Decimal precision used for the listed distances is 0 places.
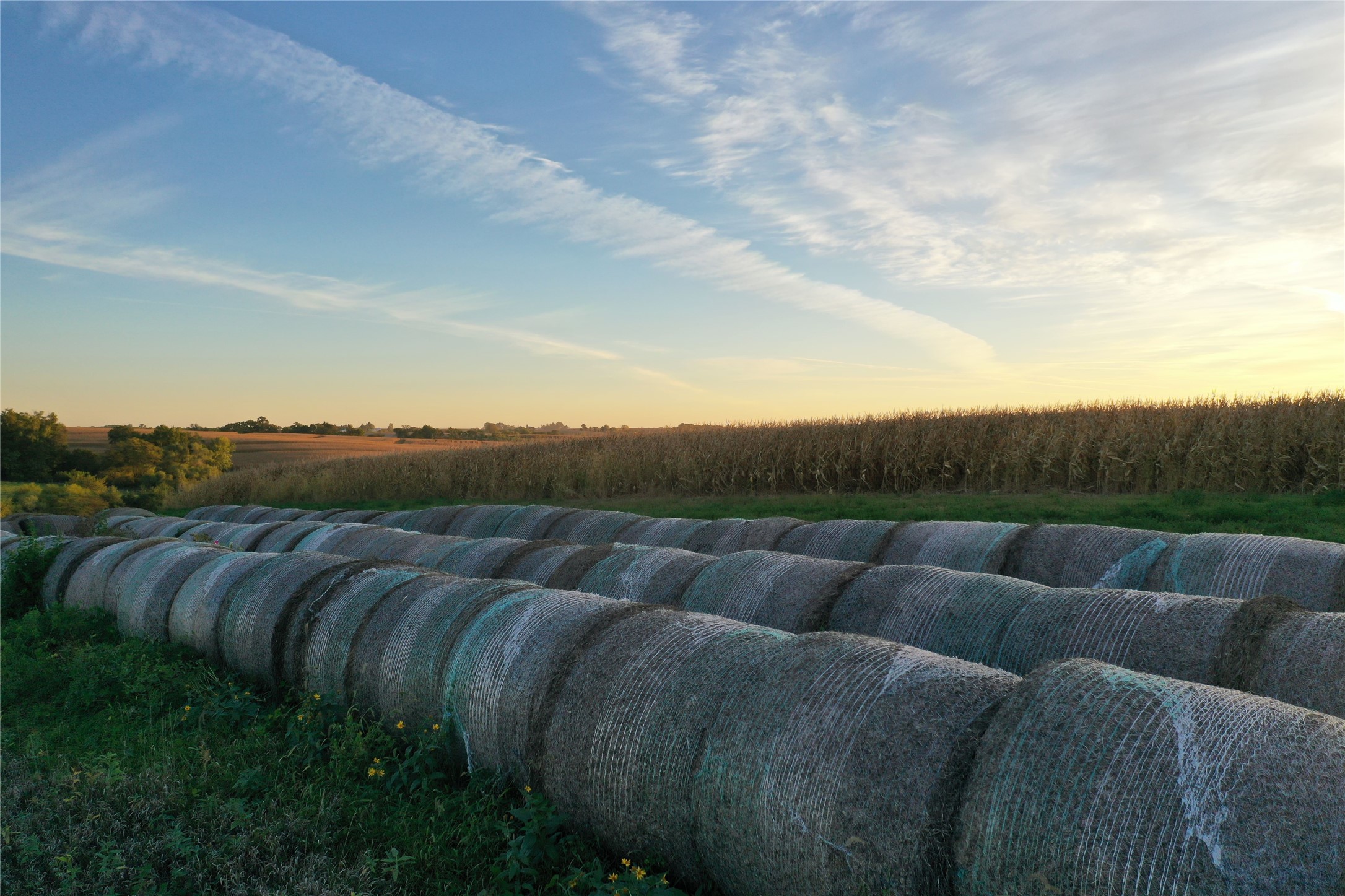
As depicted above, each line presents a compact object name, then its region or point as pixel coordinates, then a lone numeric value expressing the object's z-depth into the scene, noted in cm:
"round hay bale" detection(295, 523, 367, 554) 1123
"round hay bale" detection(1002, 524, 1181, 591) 606
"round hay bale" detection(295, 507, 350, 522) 1695
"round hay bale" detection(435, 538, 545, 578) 766
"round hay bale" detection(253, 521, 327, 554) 1193
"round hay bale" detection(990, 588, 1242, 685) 373
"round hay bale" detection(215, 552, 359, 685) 577
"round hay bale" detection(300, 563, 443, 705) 518
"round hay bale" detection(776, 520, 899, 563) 782
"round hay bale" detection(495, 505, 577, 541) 1216
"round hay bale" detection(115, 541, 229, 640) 731
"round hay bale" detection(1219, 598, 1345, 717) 327
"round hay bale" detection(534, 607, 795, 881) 319
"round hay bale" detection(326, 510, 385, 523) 1619
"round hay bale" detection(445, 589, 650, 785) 383
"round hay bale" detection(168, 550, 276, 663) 656
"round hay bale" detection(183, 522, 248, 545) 1362
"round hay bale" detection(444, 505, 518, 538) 1327
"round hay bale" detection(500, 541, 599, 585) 693
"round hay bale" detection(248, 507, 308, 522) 1823
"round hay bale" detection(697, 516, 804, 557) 872
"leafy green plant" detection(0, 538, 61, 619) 928
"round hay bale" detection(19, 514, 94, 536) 1496
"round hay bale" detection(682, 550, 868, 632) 514
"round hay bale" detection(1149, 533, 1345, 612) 522
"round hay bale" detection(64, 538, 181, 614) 844
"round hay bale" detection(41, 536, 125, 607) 912
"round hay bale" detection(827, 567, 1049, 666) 448
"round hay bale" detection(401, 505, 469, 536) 1416
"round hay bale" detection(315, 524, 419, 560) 1039
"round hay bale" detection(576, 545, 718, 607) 609
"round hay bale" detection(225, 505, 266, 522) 1978
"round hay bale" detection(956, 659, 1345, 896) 205
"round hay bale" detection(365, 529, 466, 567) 942
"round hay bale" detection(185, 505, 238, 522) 2103
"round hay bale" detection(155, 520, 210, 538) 1399
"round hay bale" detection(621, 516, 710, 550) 947
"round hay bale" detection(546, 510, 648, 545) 1077
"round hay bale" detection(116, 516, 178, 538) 1440
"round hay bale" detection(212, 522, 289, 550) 1276
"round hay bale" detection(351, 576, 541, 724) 453
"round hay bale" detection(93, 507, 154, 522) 1763
